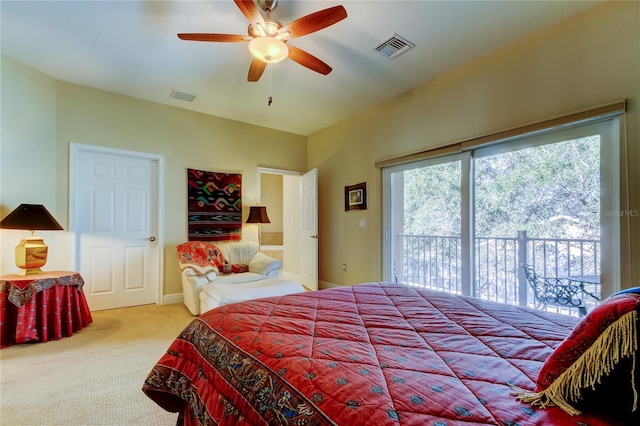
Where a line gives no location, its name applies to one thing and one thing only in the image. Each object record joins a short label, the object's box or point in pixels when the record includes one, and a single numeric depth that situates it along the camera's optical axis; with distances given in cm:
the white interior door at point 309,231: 452
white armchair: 287
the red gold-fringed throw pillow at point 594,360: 60
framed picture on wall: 412
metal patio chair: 249
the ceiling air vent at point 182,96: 360
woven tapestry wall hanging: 407
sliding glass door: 224
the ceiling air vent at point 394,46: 252
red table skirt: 250
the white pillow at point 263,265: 366
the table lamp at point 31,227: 262
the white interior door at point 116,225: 348
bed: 66
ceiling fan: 182
